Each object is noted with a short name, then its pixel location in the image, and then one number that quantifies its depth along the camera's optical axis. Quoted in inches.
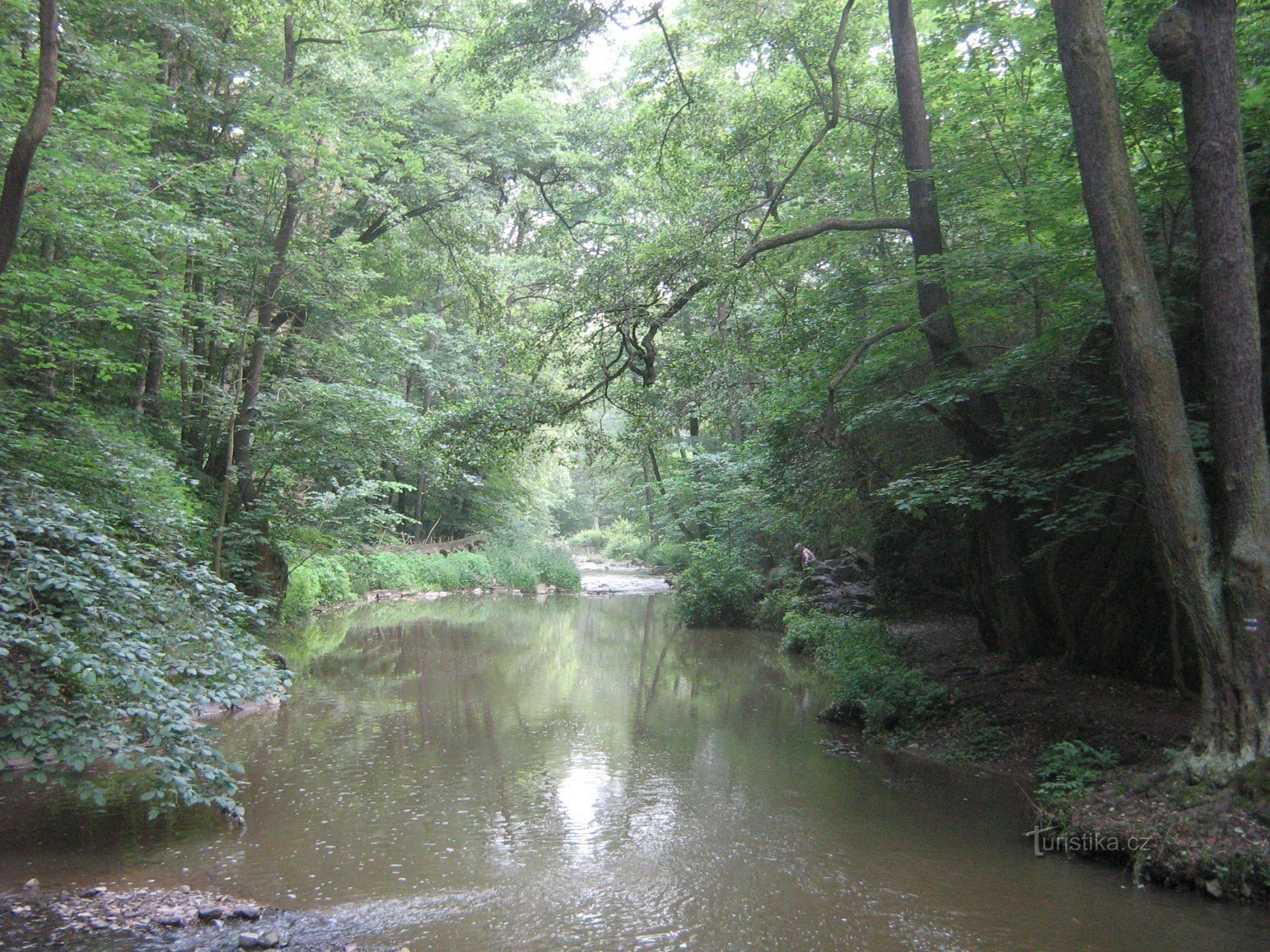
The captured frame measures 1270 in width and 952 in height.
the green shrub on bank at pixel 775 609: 633.6
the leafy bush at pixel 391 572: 858.8
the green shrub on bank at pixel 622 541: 1706.0
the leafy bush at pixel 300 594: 609.6
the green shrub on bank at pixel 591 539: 2158.0
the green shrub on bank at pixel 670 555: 997.8
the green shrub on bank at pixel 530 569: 1043.3
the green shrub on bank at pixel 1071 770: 233.5
